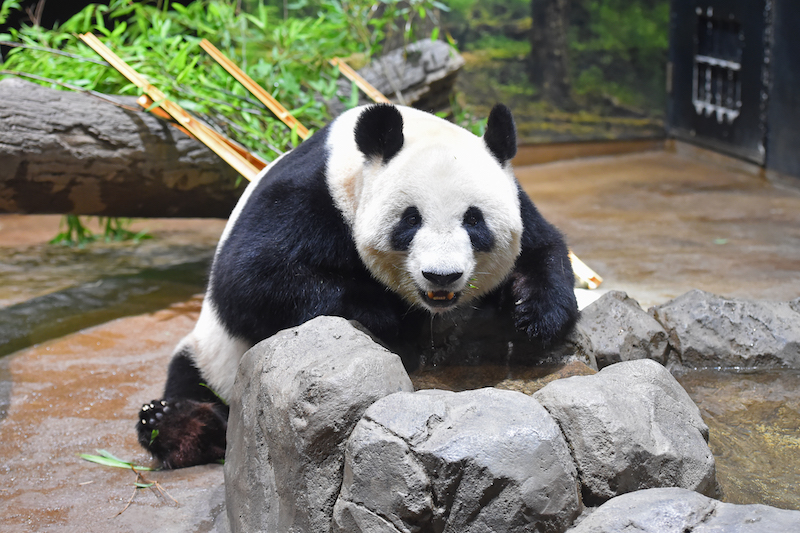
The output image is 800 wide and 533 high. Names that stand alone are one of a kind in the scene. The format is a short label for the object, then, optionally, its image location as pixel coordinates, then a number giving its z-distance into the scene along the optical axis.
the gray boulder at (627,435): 1.91
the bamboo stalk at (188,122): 4.45
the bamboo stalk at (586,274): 4.42
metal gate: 8.34
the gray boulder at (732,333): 3.21
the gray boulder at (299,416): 1.98
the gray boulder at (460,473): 1.79
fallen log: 4.35
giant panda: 2.45
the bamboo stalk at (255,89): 4.84
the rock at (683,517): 1.64
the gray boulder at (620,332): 3.06
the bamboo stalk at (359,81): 5.30
